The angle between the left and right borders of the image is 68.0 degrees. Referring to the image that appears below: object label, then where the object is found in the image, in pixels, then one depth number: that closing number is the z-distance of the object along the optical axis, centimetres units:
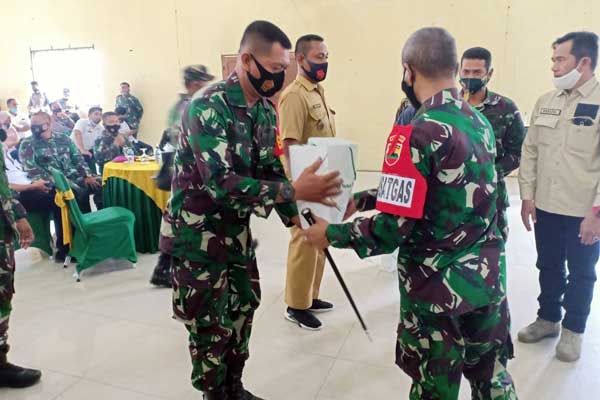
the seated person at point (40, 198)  379
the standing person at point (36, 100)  918
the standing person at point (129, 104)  877
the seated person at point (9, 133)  560
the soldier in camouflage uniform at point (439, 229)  120
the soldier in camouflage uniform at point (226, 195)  147
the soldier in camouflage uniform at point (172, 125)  323
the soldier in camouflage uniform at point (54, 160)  400
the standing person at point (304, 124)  252
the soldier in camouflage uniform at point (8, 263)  204
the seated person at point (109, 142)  480
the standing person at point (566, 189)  217
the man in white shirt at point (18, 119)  738
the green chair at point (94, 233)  344
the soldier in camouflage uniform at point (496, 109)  234
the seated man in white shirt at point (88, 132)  640
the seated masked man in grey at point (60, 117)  768
